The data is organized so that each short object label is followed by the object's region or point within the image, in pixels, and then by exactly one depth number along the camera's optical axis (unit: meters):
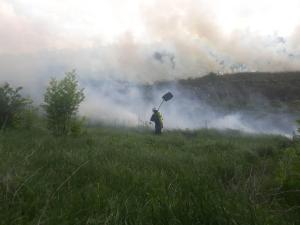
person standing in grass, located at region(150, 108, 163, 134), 14.58
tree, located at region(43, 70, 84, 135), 9.79
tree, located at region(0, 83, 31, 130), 9.28
